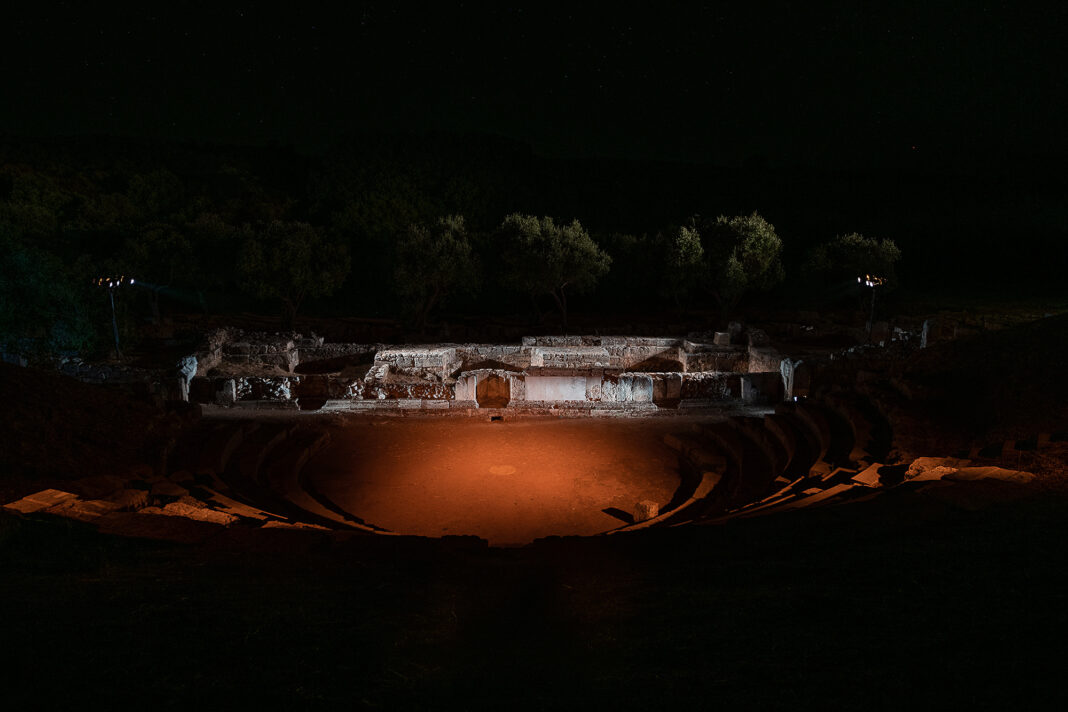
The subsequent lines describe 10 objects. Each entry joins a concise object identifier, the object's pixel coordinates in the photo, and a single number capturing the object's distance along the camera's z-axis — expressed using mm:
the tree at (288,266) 29578
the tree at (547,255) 29438
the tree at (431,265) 29625
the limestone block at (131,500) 8531
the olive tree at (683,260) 30016
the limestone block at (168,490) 9742
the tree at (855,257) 32031
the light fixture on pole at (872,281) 23594
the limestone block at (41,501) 7473
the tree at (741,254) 29734
